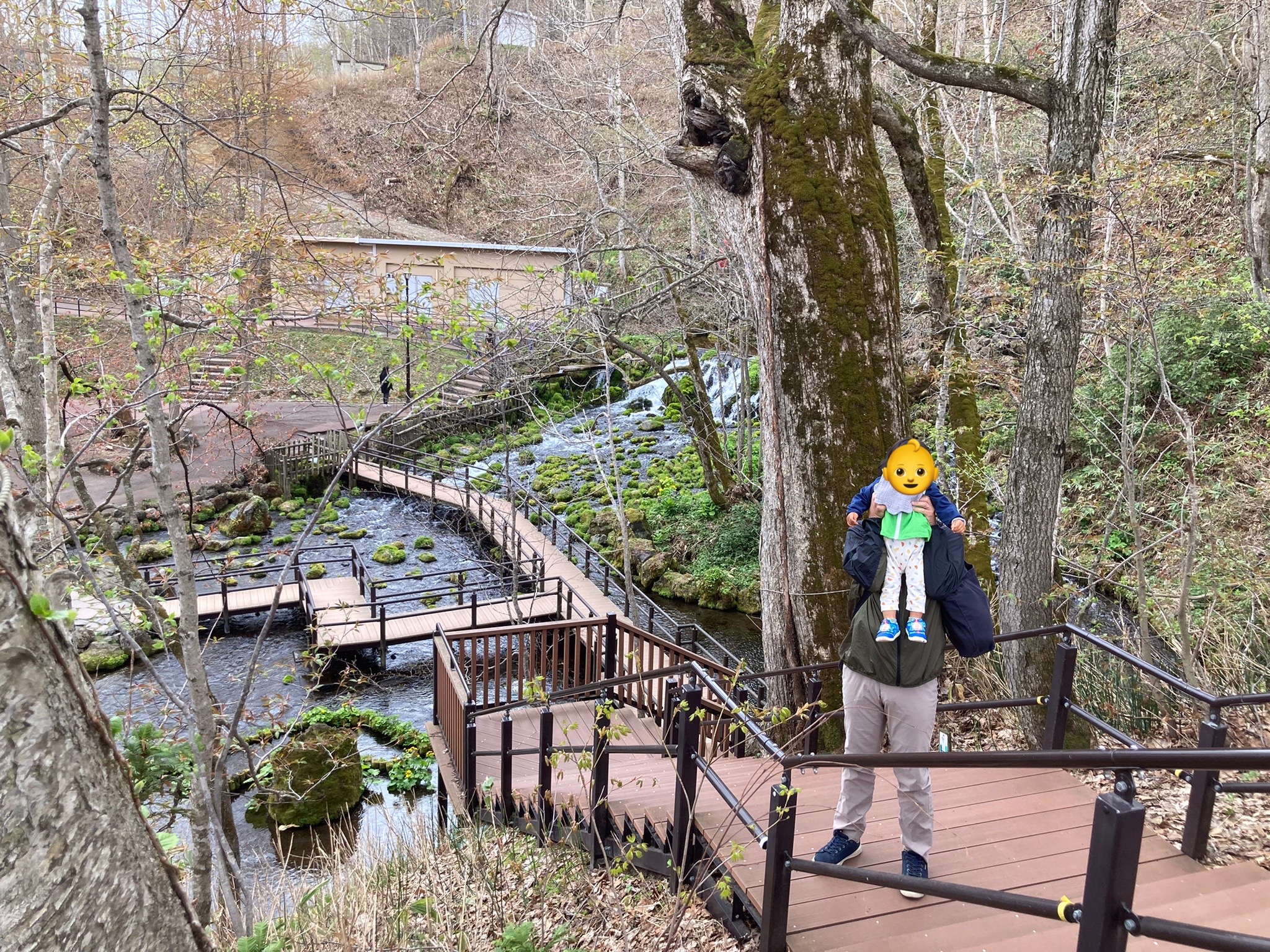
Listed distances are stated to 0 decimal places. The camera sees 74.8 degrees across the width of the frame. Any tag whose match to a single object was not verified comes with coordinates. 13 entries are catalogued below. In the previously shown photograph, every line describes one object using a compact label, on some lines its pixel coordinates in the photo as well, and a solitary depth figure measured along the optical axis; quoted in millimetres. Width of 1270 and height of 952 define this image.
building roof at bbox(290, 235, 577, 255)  15436
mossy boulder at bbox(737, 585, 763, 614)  15180
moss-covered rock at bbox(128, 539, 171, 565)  16312
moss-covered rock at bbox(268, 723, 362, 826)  9055
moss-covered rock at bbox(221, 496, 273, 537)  17984
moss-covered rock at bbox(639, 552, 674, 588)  16422
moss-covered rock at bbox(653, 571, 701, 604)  15844
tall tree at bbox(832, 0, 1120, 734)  5141
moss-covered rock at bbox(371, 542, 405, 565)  17125
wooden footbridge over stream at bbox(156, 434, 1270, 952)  1910
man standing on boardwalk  3305
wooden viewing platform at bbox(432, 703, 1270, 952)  2984
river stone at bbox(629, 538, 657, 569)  16820
